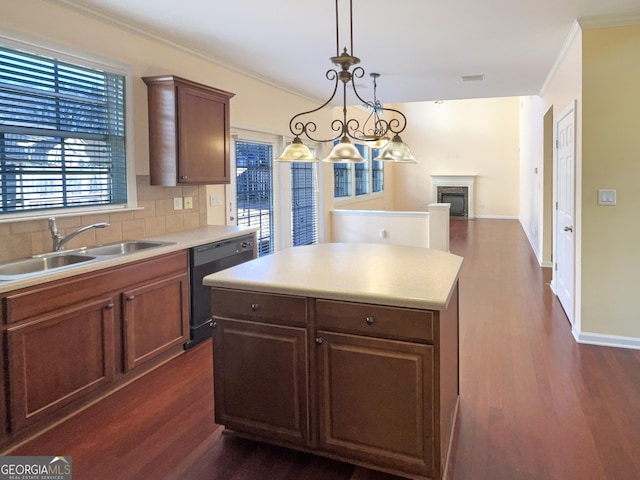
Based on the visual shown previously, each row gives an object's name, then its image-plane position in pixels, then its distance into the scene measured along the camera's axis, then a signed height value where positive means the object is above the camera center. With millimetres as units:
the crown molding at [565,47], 3545 +1433
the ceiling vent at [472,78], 5305 +1561
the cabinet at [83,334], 2227 -650
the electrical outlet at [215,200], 4461 +160
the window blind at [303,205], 6414 +151
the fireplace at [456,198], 13703 +452
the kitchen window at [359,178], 8781 +783
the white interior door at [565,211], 3889 +14
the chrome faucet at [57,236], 2865 -110
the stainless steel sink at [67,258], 2580 -240
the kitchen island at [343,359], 1871 -625
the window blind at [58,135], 2672 +531
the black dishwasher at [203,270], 3465 -411
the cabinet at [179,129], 3512 +677
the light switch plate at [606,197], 3426 +109
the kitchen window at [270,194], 5055 +270
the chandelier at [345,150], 2178 +342
